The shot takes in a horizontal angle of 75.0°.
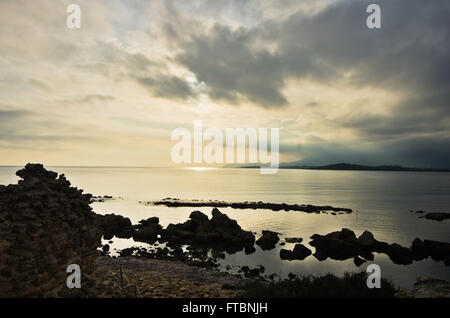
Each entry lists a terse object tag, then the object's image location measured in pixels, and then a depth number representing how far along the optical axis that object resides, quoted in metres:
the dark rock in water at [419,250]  29.62
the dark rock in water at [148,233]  34.91
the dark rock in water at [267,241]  32.06
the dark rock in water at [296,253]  28.17
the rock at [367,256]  29.12
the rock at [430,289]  10.44
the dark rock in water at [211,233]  32.75
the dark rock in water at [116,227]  36.53
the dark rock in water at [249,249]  30.44
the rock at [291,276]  22.22
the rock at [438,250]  29.66
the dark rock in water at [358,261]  27.39
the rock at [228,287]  14.02
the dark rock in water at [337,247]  29.52
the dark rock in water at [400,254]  28.62
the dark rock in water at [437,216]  53.54
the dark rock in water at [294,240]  36.27
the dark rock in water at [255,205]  64.50
